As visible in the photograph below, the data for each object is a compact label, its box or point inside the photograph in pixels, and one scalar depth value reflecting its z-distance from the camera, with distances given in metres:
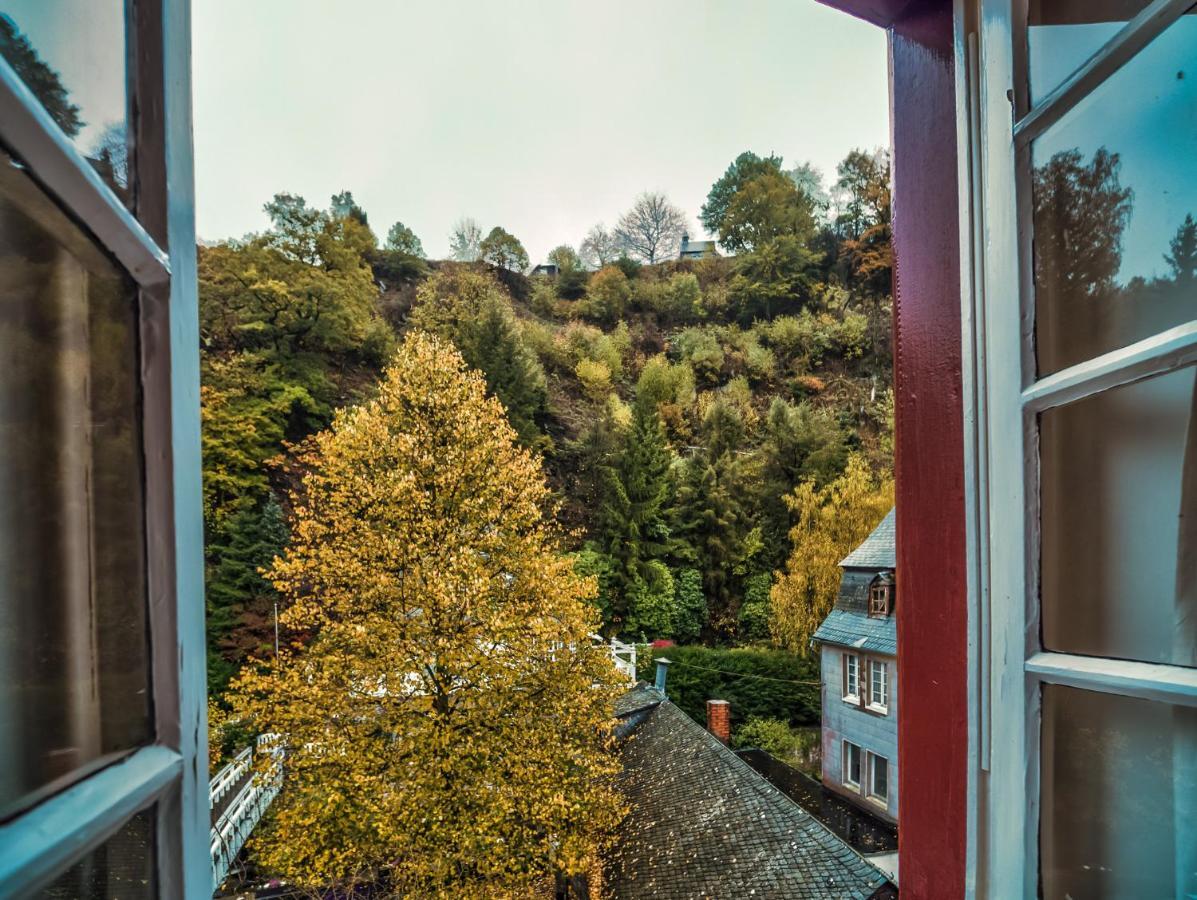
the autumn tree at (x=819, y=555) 12.88
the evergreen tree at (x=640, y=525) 15.27
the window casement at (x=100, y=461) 0.40
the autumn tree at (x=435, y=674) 5.29
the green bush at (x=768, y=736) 12.10
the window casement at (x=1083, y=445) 0.59
